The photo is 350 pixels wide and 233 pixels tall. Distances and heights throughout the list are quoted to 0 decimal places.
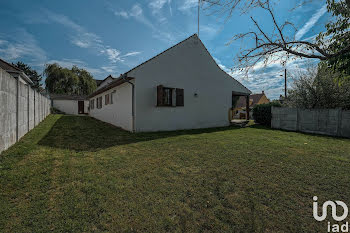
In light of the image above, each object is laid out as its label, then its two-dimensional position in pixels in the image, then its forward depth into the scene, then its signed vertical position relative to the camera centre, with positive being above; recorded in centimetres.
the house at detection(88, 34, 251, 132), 796 +132
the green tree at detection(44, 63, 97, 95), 2502 +568
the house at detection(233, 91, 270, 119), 3278 +366
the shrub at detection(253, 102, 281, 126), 1255 +20
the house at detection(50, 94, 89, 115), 2333 +162
